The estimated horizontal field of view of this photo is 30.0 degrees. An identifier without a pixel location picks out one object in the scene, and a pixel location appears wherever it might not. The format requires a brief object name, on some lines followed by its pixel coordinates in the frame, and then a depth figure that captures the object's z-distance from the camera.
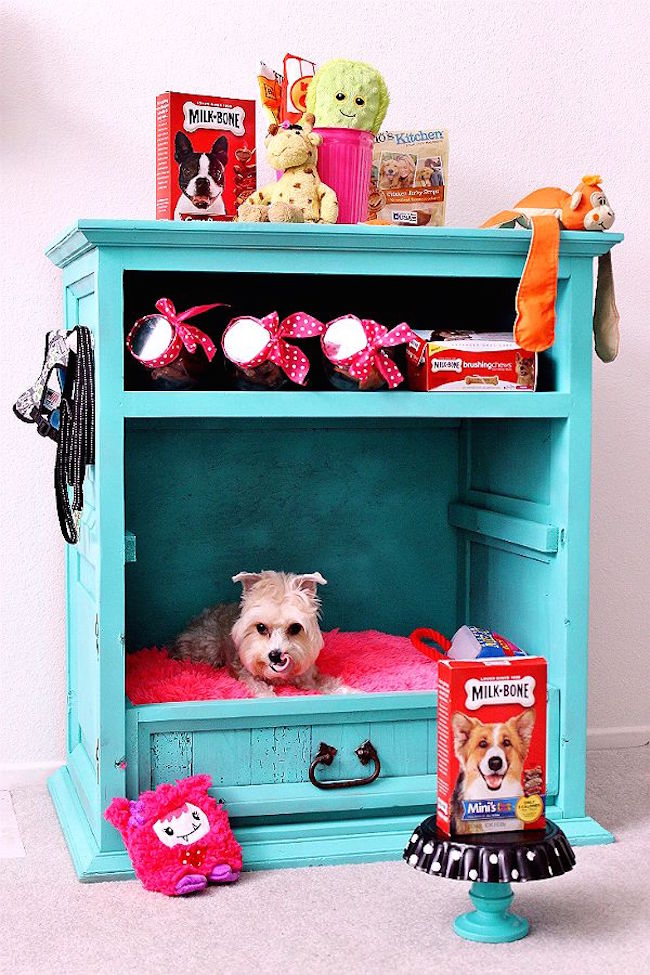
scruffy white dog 2.00
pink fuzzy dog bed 1.94
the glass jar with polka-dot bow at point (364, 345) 1.87
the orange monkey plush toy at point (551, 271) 1.90
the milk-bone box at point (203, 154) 1.97
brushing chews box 1.92
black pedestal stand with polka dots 1.54
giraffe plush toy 1.96
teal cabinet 1.84
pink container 2.02
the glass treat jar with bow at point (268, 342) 1.86
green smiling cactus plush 2.00
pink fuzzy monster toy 1.76
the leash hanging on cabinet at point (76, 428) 1.87
